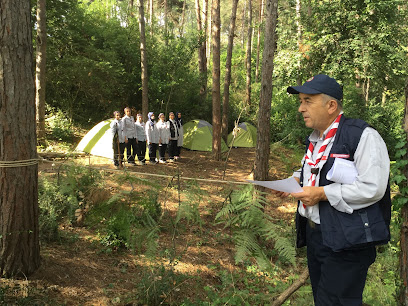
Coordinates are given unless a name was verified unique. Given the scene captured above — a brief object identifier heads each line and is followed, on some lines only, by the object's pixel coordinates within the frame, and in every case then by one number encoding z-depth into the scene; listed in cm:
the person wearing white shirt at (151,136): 1151
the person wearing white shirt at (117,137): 1004
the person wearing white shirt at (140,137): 1116
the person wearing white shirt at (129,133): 1047
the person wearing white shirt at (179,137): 1283
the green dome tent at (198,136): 1530
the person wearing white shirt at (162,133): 1201
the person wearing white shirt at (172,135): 1228
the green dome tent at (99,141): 1121
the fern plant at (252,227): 226
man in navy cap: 168
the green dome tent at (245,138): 1727
